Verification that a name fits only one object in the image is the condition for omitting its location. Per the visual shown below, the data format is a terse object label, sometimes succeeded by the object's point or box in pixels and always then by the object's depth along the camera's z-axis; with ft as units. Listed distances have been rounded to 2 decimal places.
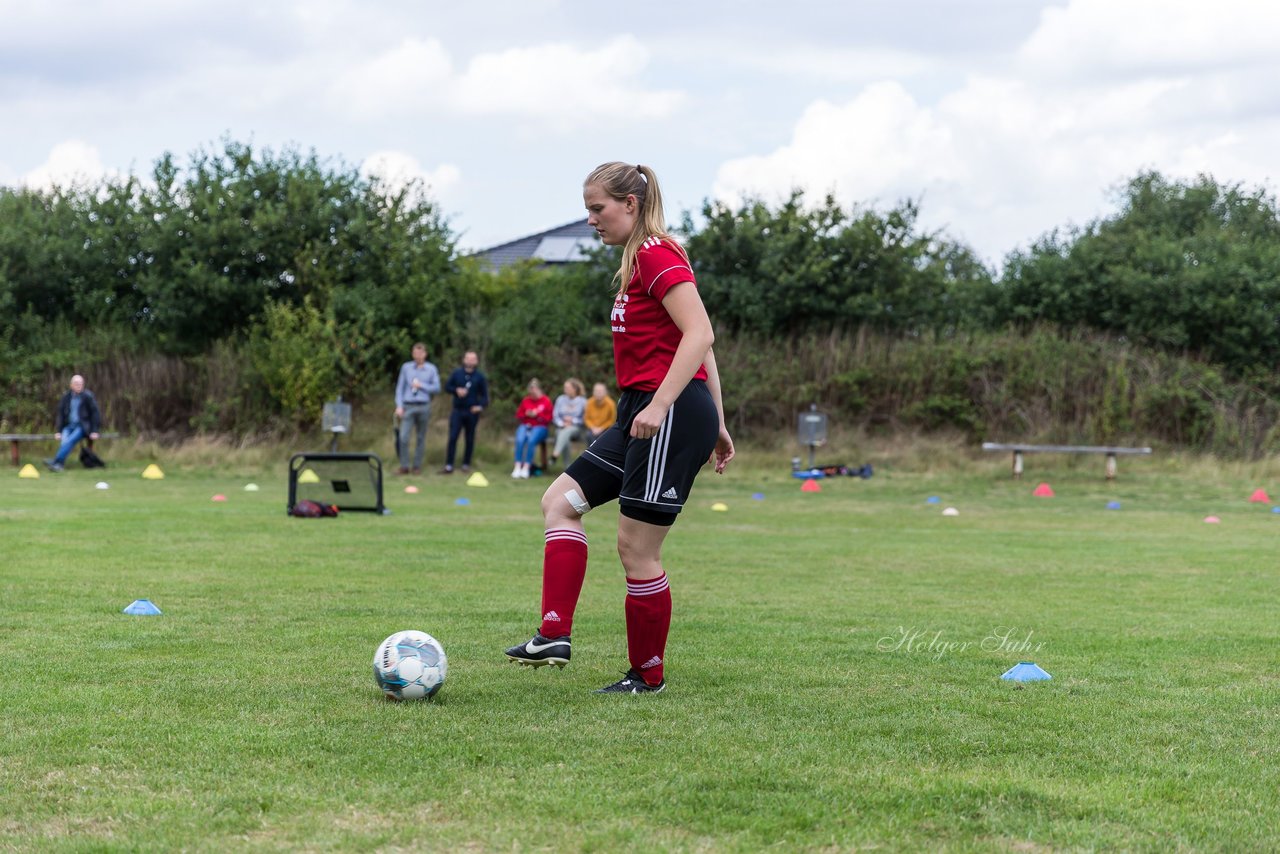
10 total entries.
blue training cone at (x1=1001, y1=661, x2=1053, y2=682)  17.67
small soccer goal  44.16
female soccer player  16.03
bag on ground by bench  71.05
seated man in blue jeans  70.44
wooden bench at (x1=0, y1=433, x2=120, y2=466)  71.82
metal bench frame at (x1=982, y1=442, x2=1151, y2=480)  69.67
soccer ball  15.58
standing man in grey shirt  69.36
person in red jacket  69.72
